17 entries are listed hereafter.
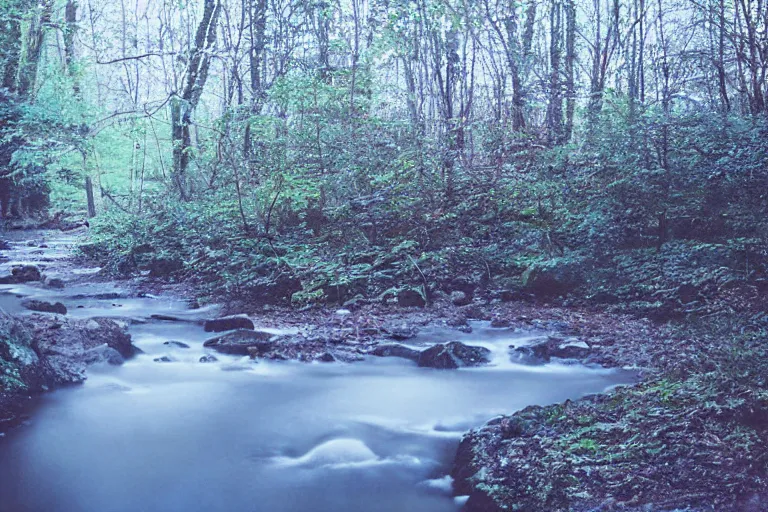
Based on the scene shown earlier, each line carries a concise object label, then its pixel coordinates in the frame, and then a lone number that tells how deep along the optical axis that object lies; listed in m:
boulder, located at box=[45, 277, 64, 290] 11.42
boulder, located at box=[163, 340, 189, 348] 7.49
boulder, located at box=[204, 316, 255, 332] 8.11
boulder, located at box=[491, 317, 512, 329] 7.93
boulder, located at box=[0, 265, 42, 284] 11.94
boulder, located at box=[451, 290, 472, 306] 8.95
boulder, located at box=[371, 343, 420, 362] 6.79
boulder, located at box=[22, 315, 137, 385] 5.97
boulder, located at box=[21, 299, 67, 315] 8.71
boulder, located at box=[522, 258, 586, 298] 8.67
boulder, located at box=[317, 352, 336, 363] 6.84
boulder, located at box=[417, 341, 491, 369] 6.64
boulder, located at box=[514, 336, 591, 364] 6.59
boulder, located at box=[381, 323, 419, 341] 7.56
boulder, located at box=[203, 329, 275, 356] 7.10
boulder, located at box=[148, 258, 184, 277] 11.63
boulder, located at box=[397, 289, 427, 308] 8.88
